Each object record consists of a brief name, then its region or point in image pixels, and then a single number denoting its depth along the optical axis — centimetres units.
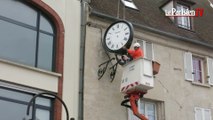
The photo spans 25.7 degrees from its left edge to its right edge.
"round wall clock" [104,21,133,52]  1616
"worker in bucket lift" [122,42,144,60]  1612
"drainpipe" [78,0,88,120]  1584
